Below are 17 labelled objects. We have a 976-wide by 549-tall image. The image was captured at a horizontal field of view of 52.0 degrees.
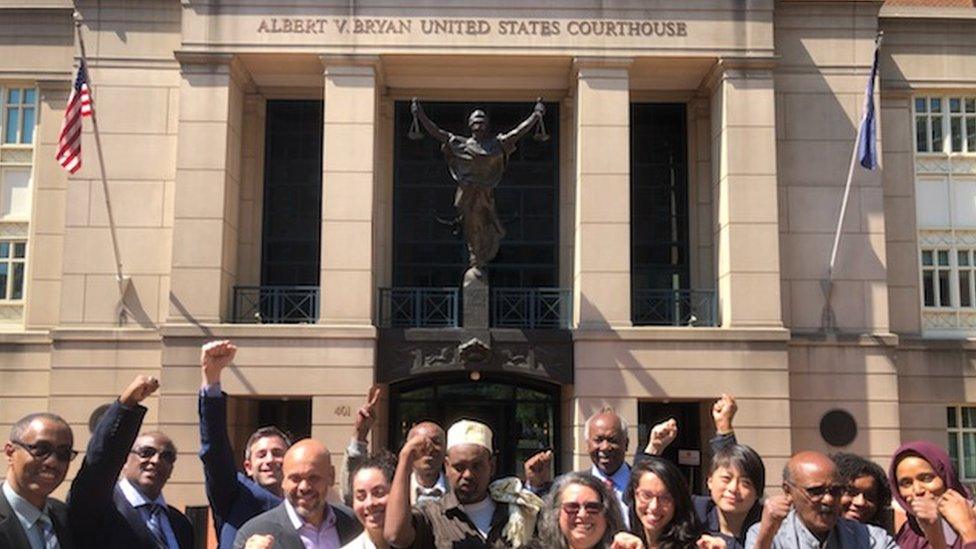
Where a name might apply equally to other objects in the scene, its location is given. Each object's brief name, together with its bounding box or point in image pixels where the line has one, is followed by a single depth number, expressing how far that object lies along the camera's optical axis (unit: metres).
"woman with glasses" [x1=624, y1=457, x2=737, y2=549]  5.31
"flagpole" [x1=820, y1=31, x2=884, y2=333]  19.48
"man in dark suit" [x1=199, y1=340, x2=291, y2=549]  6.23
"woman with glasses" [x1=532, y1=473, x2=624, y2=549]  5.07
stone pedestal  19.05
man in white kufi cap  5.59
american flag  17.70
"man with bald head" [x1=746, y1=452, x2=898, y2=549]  5.16
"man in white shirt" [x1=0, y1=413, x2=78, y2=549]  4.99
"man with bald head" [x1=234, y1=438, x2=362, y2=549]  5.39
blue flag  18.22
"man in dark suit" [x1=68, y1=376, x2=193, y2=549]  5.30
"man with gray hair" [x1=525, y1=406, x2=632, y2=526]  7.12
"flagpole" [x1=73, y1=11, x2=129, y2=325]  18.42
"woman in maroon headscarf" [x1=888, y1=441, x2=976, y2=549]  5.13
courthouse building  18.95
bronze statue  18.42
